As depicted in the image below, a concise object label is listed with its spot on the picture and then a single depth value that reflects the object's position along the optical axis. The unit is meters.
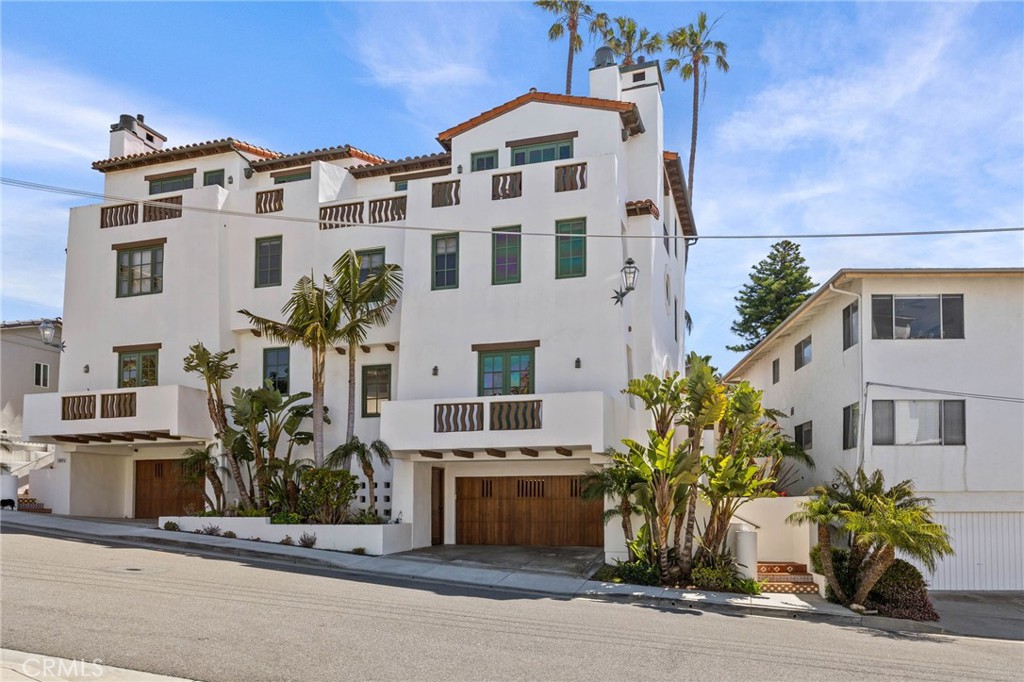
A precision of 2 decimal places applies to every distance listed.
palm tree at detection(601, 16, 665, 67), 38.53
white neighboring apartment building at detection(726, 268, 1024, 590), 19.52
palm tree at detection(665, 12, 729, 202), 38.75
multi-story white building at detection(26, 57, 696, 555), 20.89
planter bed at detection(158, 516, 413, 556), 20.05
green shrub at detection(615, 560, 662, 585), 18.06
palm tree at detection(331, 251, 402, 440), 21.59
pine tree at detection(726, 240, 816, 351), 41.31
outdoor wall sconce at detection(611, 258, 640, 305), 20.23
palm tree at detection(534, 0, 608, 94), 37.25
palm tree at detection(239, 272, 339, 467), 21.31
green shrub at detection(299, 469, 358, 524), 20.53
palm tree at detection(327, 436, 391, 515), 21.00
